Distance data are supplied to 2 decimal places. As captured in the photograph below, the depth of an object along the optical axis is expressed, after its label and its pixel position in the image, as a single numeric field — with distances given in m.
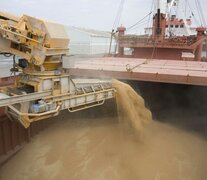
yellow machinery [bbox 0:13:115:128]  3.48
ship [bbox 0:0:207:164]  4.79
